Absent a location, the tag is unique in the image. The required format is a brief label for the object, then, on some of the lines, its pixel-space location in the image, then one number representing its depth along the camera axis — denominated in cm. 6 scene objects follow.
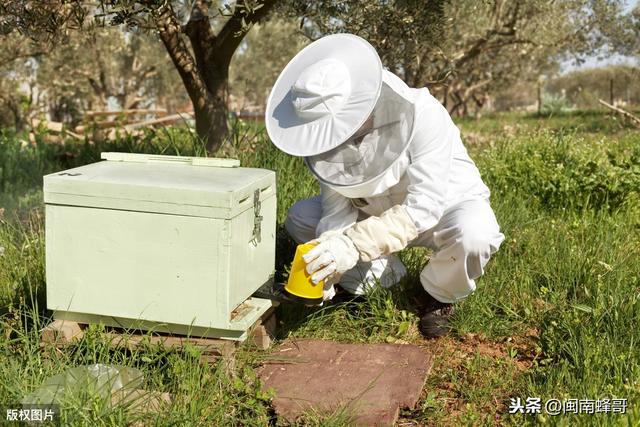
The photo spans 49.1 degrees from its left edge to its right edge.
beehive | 224
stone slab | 229
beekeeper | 244
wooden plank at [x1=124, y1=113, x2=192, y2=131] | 935
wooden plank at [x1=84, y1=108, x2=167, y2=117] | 841
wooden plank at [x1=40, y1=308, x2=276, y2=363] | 239
